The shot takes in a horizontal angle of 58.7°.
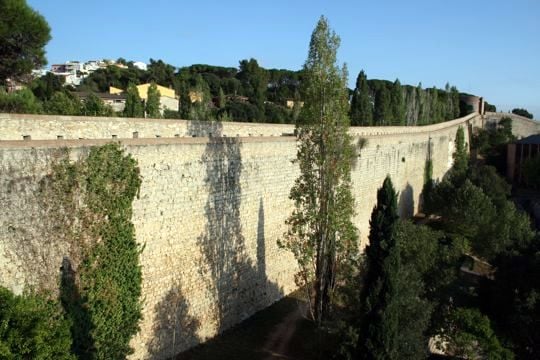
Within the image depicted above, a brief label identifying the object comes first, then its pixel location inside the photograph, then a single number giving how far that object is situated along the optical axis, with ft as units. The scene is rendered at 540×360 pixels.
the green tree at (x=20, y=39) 60.23
